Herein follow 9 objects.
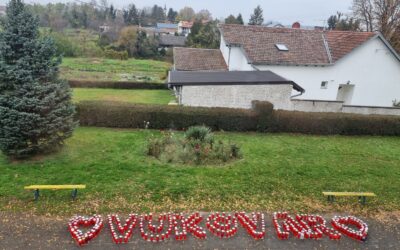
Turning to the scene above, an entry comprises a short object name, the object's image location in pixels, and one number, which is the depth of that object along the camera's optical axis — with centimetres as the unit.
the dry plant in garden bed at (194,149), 1155
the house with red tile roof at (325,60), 2295
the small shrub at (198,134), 1275
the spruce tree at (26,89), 1029
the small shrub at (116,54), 6431
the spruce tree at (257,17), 9662
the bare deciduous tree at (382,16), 3075
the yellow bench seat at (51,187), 862
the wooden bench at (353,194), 921
